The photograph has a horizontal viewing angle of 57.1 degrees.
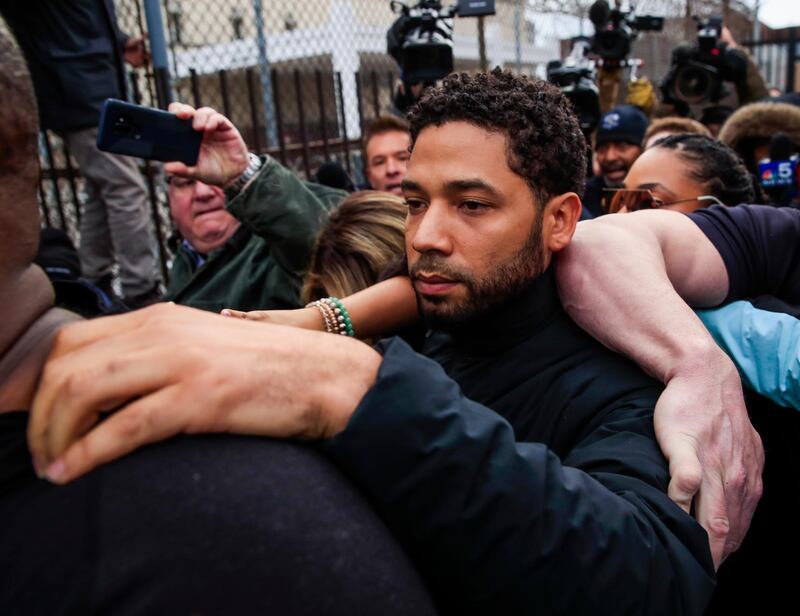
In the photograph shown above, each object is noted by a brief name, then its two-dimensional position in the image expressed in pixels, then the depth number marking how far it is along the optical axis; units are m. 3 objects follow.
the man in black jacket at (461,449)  0.66
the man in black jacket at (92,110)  3.62
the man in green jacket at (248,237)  2.39
